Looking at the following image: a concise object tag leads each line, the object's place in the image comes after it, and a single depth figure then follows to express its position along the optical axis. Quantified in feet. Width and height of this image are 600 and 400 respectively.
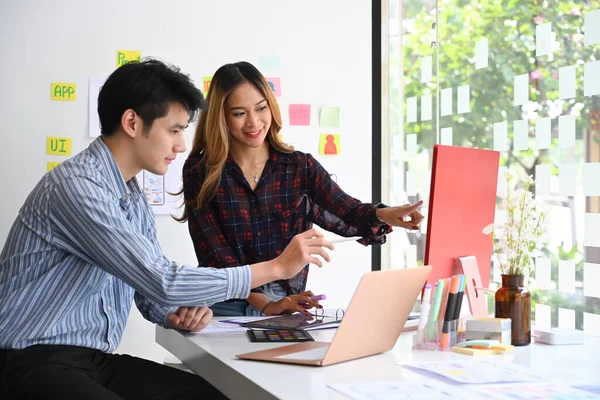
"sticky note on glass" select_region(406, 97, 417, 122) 11.62
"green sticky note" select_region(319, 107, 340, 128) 11.35
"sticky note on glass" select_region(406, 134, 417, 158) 11.60
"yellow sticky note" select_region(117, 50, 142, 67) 10.41
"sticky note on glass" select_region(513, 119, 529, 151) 8.94
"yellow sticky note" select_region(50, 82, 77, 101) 10.12
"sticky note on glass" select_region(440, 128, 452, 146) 10.72
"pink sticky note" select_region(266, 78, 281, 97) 11.13
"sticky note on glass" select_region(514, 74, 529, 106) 8.96
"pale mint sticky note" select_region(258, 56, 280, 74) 11.09
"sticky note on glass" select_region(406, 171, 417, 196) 11.60
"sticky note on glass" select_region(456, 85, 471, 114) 10.30
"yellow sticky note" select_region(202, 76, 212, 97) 10.69
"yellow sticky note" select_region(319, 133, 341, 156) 11.37
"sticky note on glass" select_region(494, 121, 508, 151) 9.34
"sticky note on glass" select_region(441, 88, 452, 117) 10.75
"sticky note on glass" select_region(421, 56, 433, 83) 11.30
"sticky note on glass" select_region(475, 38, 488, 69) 9.87
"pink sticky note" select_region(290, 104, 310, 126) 11.23
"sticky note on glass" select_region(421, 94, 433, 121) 11.25
